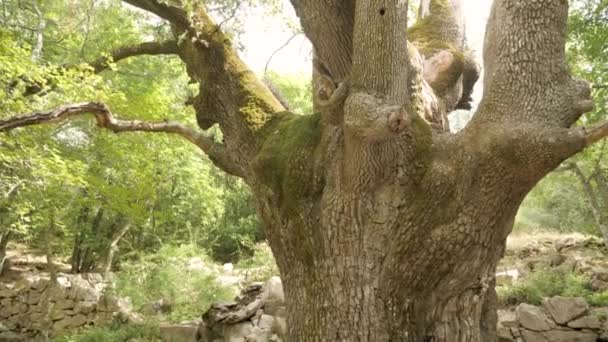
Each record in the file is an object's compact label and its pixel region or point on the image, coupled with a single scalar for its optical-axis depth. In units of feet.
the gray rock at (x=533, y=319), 21.58
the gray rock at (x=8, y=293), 37.53
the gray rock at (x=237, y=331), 23.55
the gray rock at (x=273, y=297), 25.16
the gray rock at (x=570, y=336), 20.84
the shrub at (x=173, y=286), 31.48
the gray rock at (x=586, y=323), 21.00
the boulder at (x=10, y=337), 33.30
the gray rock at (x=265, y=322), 23.99
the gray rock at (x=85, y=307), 35.17
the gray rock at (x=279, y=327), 23.78
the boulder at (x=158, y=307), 31.42
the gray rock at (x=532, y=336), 21.40
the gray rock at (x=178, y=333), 25.83
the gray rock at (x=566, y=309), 21.45
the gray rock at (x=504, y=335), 21.45
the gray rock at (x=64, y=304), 35.50
